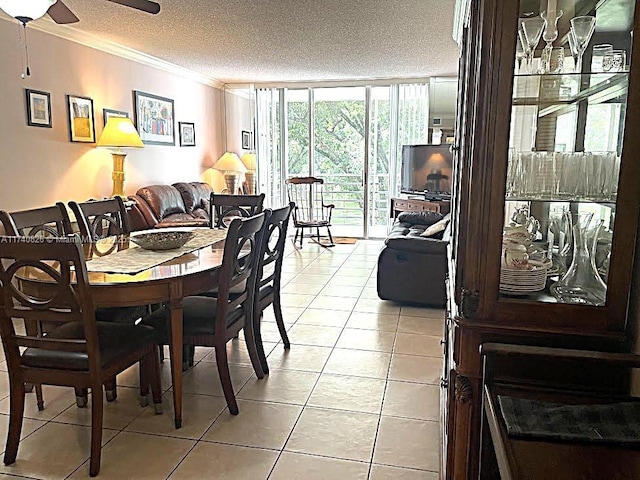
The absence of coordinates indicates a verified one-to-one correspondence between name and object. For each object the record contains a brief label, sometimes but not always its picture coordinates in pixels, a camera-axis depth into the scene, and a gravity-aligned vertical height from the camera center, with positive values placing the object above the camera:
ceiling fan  2.34 +0.67
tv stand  6.26 -0.55
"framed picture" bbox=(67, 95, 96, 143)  4.90 +0.35
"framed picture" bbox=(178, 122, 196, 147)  6.95 +0.32
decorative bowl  2.82 -0.44
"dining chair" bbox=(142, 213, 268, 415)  2.45 -0.77
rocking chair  7.16 -0.66
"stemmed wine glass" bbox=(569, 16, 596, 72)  1.52 +0.38
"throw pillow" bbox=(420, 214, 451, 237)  4.45 -0.58
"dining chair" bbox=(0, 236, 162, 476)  1.92 -0.72
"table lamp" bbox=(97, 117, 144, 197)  5.01 +0.19
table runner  2.41 -0.50
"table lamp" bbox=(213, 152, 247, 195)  7.53 -0.14
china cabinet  1.38 -0.07
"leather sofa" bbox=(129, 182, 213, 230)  5.55 -0.56
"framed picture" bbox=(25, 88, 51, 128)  4.41 +0.41
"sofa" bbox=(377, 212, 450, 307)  4.21 -0.87
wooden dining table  2.17 -0.55
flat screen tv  6.66 -0.12
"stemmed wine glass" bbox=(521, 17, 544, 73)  1.43 +0.35
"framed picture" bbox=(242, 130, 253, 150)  8.64 +0.30
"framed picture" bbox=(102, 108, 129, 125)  5.36 +0.46
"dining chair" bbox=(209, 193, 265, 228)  4.01 -0.34
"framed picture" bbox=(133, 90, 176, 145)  6.00 +0.46
